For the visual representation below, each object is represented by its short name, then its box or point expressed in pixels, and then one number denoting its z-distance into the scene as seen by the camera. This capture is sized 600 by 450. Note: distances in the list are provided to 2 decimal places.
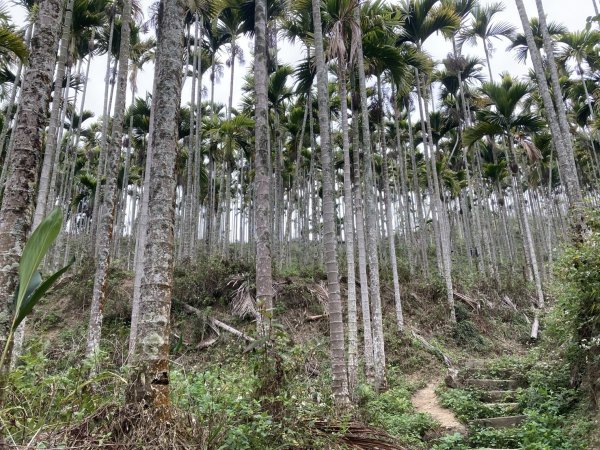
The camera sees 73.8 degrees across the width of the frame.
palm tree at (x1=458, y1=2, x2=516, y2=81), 16.44
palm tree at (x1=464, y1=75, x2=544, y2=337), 14.31
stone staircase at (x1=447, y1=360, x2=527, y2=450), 6.20
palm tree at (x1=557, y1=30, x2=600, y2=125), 14.48
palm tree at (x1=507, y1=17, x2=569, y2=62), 16.19
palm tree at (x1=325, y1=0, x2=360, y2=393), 8.34
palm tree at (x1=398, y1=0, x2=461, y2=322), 12.53
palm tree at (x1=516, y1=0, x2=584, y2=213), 8.80
